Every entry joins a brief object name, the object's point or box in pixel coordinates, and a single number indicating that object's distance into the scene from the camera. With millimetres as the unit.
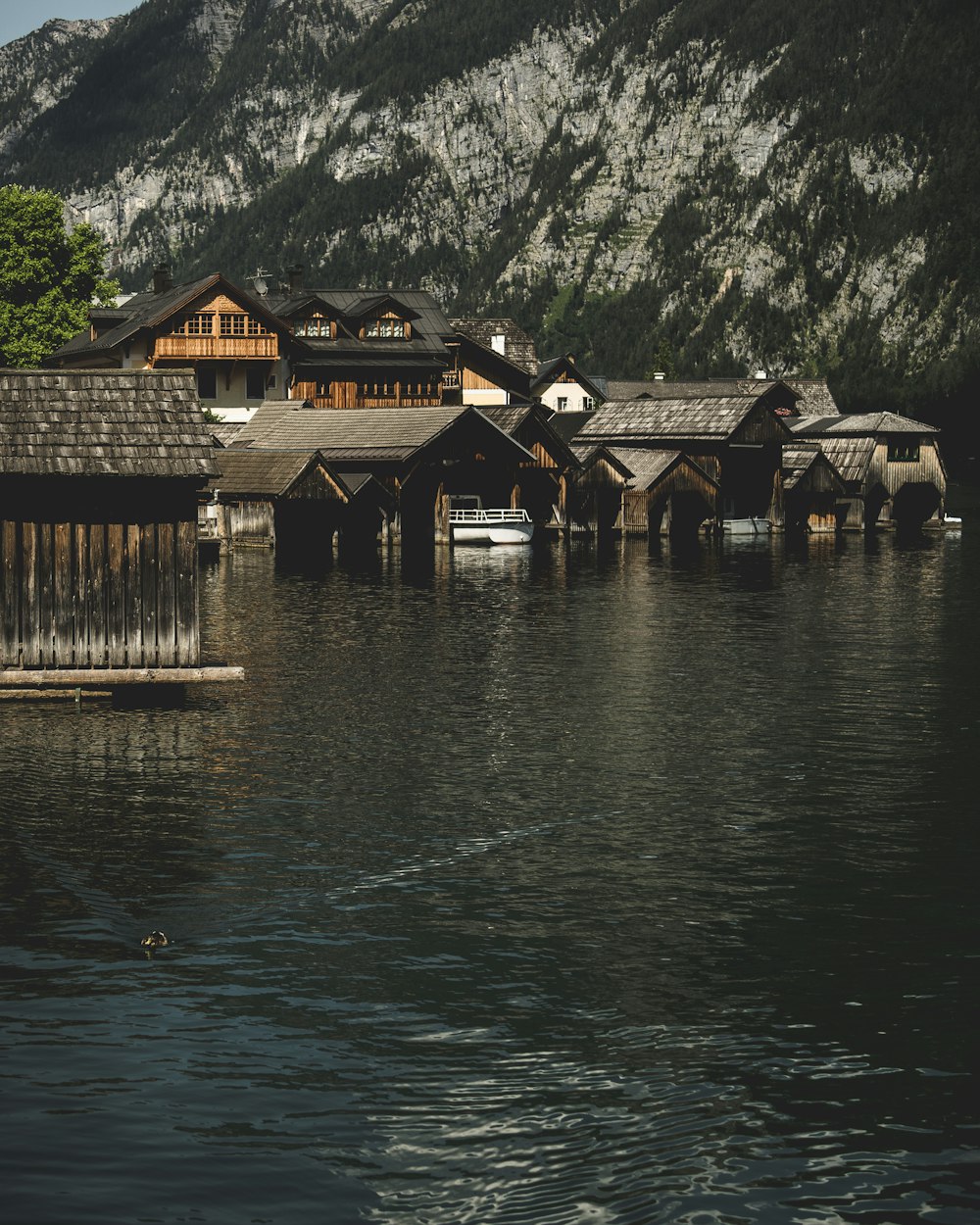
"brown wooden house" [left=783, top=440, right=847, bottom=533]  93000
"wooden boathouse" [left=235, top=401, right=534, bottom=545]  76312
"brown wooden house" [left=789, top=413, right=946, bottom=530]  96062
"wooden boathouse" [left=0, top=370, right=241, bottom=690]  26688
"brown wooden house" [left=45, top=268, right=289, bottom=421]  90000
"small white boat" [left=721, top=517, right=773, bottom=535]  90062
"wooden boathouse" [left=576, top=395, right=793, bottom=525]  89188
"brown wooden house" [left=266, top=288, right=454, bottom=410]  100688
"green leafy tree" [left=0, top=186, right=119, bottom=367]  88125
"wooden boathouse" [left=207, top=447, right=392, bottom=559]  73250
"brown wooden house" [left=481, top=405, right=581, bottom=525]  82438
